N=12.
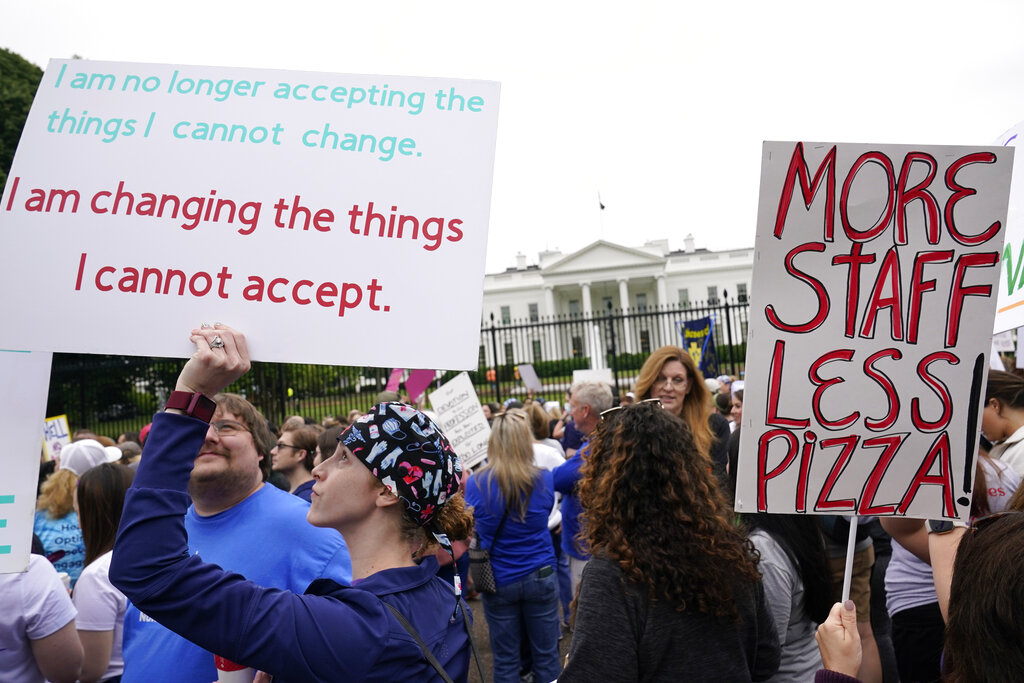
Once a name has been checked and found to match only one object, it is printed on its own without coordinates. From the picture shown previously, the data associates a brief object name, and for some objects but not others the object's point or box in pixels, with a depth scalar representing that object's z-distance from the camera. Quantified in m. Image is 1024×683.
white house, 58.22
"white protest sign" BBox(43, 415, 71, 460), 9.82
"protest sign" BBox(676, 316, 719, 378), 12.97
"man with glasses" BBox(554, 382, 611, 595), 5.16
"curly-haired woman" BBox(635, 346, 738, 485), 4.22
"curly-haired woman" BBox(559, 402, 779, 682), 1.98
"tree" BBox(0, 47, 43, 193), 18.75
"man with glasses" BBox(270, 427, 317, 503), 5.05
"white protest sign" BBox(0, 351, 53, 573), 1.92
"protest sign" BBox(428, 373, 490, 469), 7.15
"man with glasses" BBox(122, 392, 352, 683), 2.15
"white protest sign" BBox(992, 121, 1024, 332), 2.91
